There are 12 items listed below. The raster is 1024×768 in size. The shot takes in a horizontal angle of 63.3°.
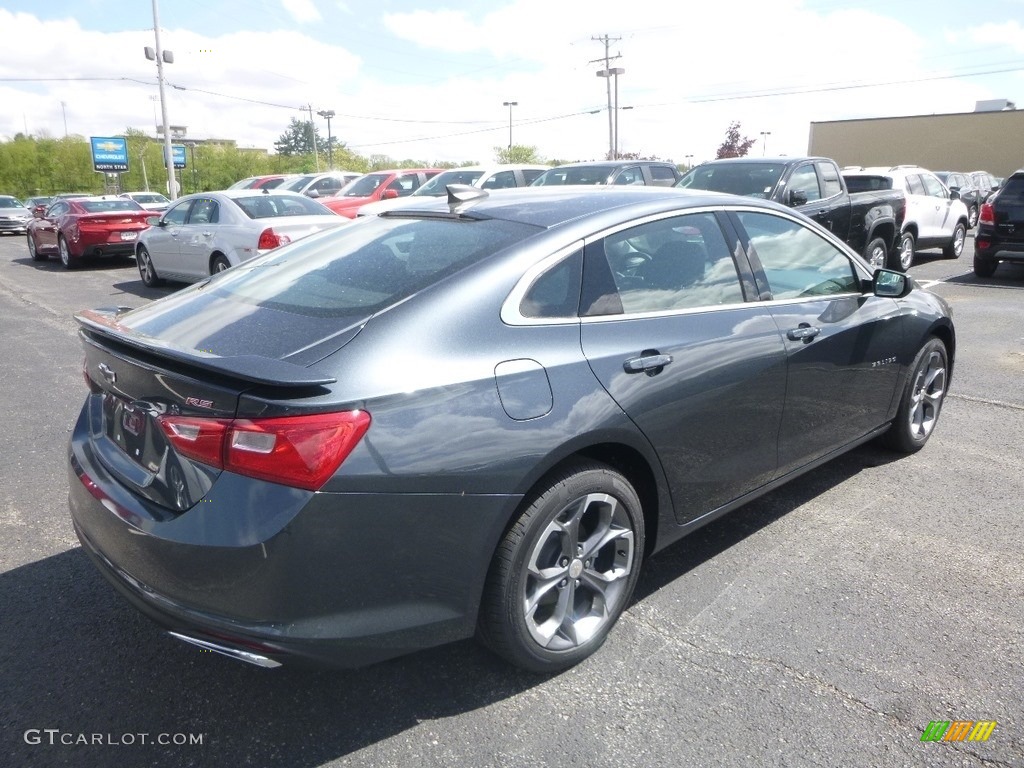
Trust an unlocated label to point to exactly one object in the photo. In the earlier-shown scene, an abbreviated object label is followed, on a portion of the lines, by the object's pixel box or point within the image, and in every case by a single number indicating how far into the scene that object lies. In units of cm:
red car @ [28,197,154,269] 1577
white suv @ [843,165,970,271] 1409
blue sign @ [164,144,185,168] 5803
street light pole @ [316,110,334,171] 7412
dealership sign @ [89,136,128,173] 5328
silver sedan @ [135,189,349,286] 1081
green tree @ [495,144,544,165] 7037
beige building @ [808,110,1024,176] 4809
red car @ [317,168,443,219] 1719
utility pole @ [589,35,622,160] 5468
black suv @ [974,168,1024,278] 1193
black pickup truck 1070
